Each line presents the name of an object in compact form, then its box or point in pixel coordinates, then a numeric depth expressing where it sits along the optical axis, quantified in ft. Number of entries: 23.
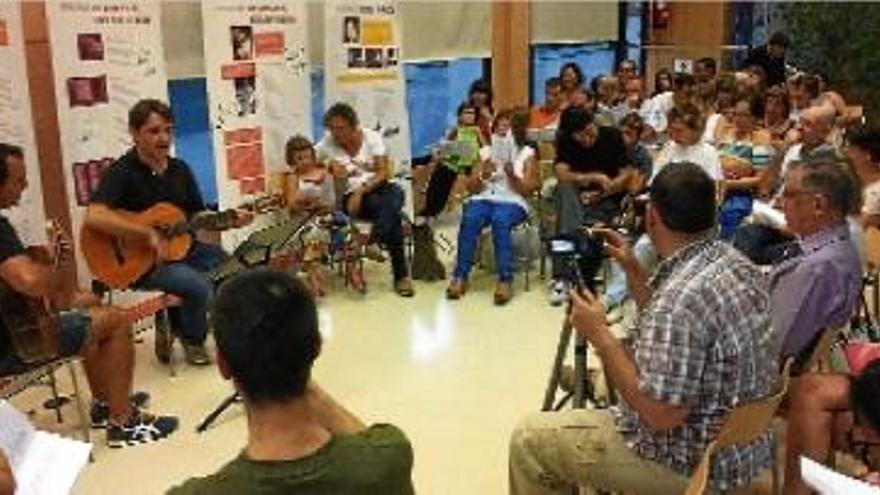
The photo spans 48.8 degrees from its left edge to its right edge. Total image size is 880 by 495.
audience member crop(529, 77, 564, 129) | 23.06
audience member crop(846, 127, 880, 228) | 14.21
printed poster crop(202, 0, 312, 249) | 17.72
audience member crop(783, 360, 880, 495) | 9.23
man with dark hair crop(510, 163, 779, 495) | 7.25
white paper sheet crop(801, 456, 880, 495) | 5.77
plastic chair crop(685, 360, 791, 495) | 7.12
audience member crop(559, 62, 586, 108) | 23.05
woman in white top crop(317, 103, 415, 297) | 18.93
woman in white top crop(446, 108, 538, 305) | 18.81
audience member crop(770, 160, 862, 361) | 9.34
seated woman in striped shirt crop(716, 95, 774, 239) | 17.60
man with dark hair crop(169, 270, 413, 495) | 4.81
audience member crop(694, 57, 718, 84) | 26.18
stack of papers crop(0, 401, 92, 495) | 6.53
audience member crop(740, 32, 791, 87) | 27.84
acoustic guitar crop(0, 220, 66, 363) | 11.02
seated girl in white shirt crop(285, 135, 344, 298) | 18.26
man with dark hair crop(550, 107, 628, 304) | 18.44
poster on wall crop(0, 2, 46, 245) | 14.40
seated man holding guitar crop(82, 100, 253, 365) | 14.23
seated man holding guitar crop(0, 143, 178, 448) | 11.02
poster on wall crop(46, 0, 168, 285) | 15.23
